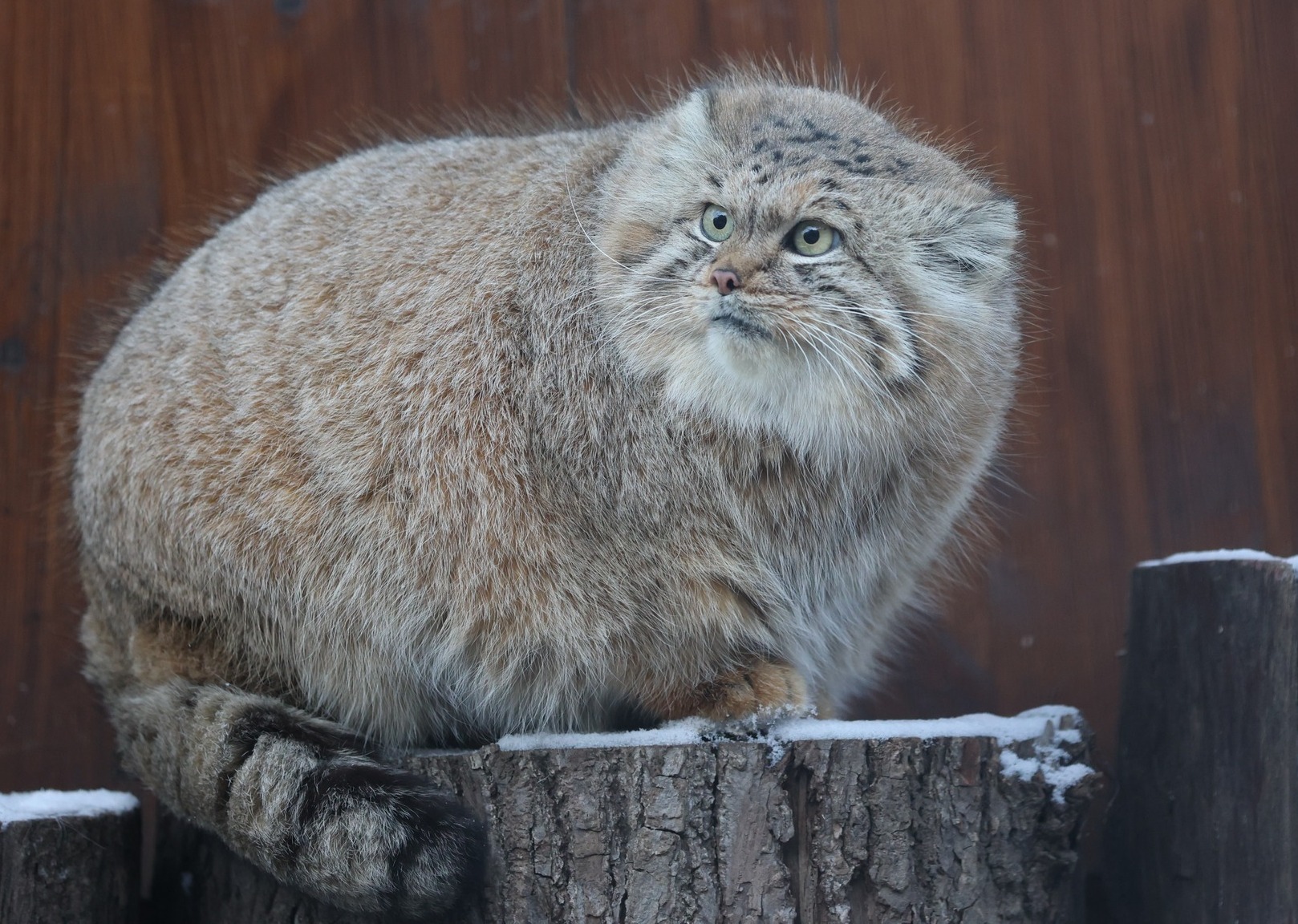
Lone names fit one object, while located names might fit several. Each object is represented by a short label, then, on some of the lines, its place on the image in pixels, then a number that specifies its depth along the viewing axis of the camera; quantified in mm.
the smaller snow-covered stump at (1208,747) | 4781
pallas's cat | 5148
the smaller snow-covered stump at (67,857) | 4930
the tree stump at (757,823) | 4582
